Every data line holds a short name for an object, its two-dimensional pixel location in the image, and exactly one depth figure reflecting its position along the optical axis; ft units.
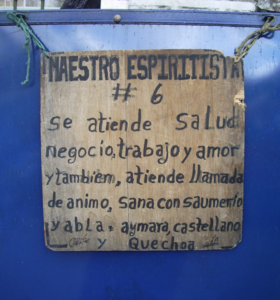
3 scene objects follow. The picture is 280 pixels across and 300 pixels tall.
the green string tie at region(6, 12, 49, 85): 1.77
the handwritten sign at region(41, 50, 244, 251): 1.78
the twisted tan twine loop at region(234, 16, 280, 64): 1.77
